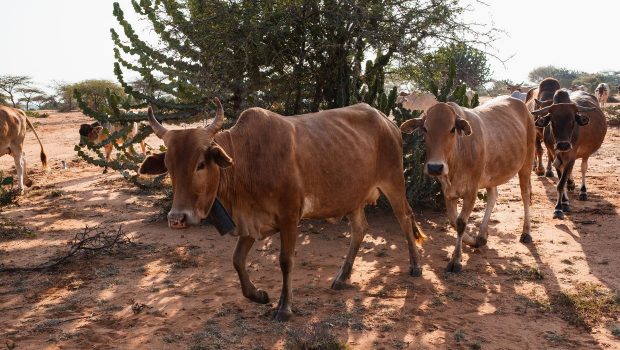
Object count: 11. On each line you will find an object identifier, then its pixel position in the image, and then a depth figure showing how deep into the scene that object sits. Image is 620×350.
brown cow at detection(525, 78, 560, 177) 11.63
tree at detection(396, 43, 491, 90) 8.65
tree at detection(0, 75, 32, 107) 39.37
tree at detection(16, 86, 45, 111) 42.13
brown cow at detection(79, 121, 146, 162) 13.81
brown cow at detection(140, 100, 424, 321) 4.28
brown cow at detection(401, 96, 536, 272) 5.93
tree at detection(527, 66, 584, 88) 57.89
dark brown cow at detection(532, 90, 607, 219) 8.73
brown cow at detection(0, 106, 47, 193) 11.43
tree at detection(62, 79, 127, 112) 35.88
